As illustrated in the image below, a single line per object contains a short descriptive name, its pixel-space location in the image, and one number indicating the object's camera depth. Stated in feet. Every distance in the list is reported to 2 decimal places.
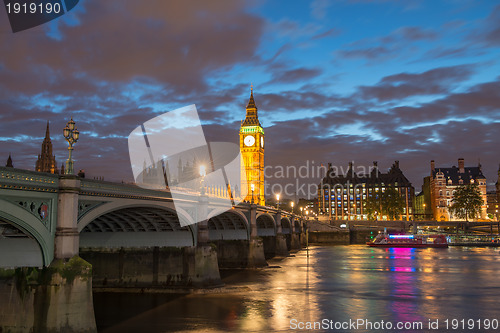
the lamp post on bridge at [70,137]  80.94
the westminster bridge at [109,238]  73.87
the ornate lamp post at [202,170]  131.75
